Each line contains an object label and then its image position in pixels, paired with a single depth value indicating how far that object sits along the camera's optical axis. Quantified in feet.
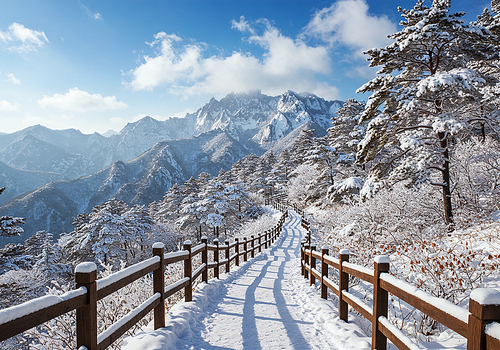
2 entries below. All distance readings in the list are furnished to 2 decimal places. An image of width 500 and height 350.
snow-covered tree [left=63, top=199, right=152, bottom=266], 80.07
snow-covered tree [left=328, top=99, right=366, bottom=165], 80.58
